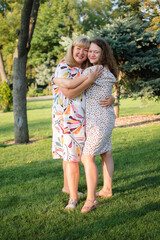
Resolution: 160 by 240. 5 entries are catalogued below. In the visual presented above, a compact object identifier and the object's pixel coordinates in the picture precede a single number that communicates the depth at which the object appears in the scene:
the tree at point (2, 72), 26.45
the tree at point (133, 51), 8.70
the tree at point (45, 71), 42.41
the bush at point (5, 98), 17.97
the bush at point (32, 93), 37.42
